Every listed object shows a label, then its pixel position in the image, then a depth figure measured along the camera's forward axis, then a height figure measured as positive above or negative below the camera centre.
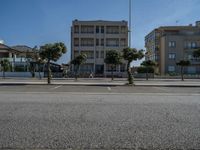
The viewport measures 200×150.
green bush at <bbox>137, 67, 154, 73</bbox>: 34.72 +0.60
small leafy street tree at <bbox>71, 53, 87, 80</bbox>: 30.14 +2.36
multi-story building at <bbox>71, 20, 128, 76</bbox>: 41.77 +8.73
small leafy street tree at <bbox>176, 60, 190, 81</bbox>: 29.58 +1.62
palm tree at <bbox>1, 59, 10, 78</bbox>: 34.99 +1.77
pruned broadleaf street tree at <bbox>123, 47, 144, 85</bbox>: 17.67 +1.89
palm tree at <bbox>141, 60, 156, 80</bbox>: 29.79 +1.63
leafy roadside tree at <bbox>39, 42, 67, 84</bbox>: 18.02 +2.40
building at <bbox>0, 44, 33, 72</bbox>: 38.31 +4.63
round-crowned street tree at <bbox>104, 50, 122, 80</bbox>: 23.92 +2.23
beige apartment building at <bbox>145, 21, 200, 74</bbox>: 41.88 +6.38
